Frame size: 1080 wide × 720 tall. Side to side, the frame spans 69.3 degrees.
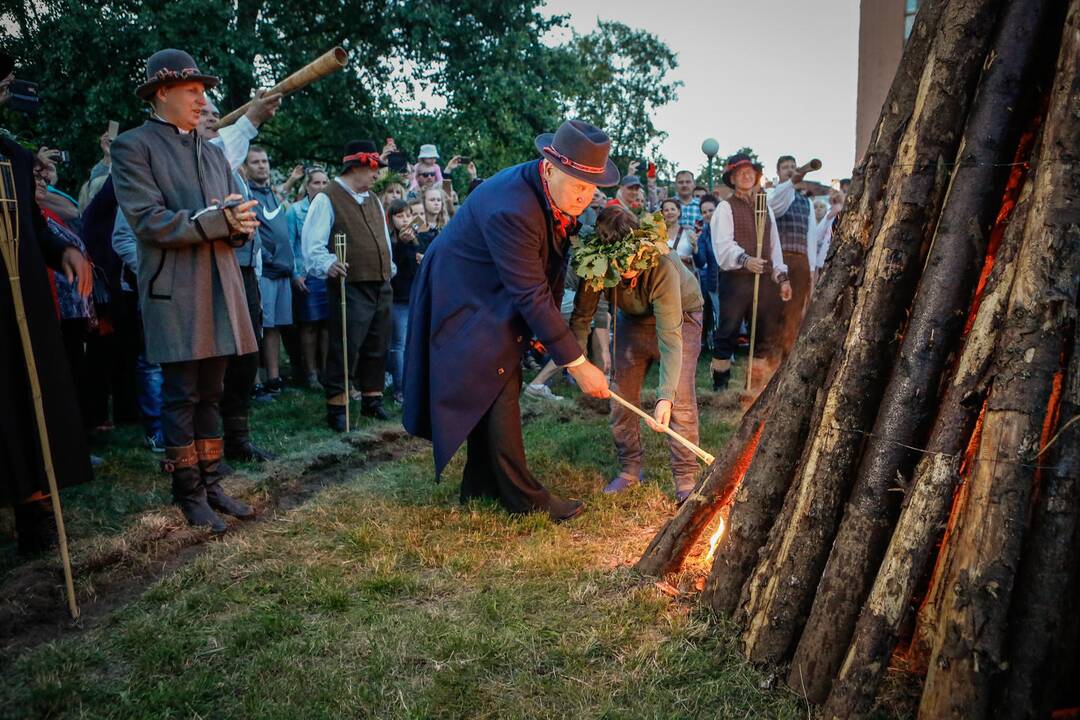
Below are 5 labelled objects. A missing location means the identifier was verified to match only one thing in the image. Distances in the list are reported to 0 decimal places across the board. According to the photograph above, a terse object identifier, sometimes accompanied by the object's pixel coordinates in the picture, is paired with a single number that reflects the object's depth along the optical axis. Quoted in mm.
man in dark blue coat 4113
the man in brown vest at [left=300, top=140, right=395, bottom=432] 7160
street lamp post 12224
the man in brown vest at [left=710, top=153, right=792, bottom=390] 8453
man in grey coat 4137
